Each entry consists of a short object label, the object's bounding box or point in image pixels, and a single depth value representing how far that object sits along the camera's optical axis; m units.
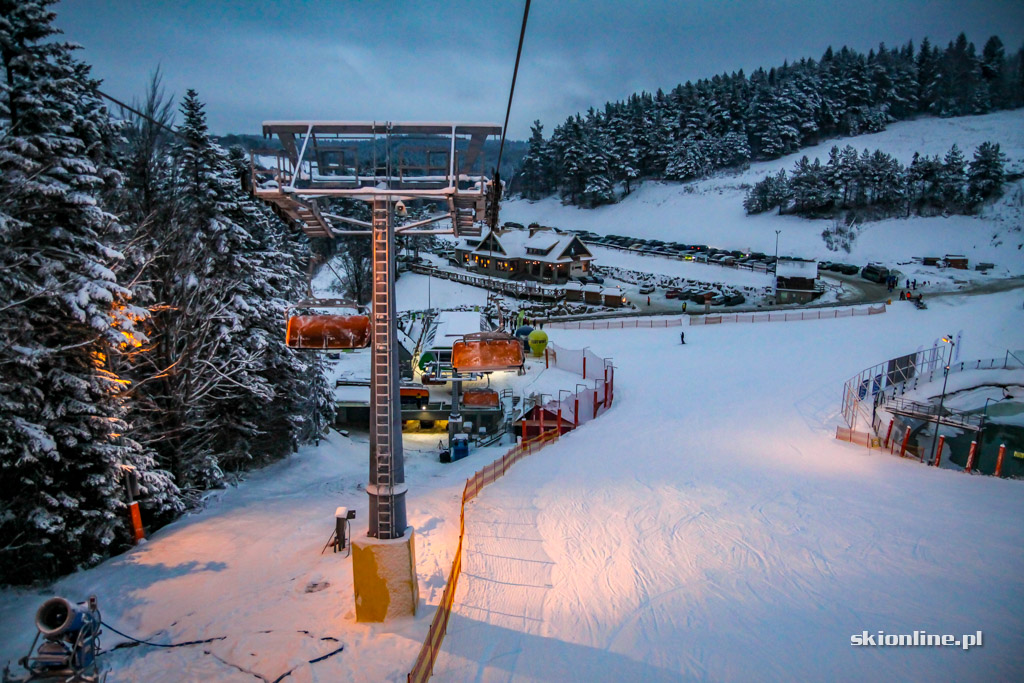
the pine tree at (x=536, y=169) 108.06
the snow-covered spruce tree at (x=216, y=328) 15.27
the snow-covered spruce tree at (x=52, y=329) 9.76
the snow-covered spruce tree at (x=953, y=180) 70.31
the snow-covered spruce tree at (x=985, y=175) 68.06
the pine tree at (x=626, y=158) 98.06
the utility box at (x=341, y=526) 10.77
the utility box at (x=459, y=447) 22.55
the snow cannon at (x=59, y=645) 6.95
